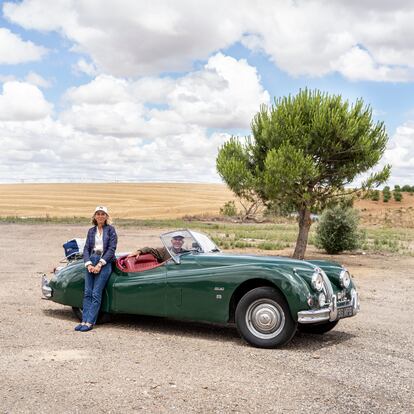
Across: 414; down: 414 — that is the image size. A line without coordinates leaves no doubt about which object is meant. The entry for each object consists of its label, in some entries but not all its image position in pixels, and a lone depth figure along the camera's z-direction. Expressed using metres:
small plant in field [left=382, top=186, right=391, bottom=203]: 71.22
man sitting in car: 8.52
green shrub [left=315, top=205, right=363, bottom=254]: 25.12
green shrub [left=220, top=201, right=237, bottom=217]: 57.94
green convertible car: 7.43
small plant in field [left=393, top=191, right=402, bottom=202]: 71.44
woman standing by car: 8.66
